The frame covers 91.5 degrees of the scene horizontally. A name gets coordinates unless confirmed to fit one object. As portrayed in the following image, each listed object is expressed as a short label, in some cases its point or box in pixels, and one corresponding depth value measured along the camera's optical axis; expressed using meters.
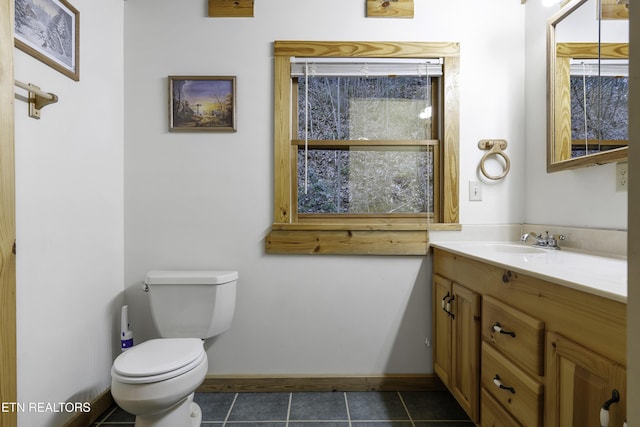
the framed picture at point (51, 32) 1.23
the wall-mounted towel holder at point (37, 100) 1.21
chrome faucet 1.56
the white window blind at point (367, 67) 1.88
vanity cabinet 0.77
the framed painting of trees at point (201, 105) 1.86
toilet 1.26
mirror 1.30
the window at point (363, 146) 1.86
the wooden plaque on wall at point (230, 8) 1.84
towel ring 1.87
